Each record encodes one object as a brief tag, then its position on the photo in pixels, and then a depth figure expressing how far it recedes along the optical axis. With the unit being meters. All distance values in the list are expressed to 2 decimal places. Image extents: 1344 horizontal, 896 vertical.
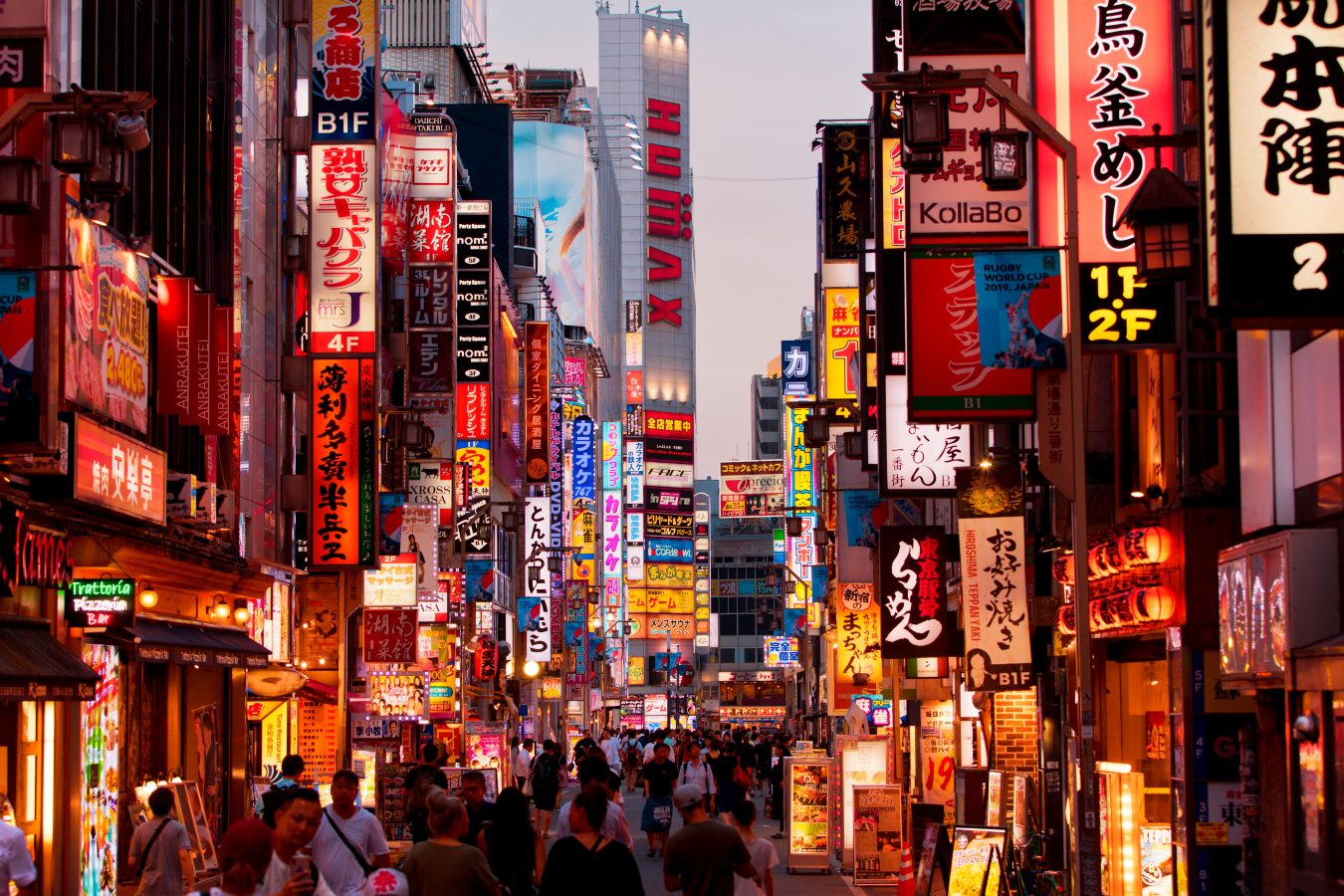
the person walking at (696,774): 31.58
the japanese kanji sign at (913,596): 26.48
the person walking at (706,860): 13.03
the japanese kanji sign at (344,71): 33.16
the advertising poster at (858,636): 35.88
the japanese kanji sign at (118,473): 19.06
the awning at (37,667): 16.75
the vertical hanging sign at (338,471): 32.25
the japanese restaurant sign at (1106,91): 18.05
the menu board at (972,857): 18.58
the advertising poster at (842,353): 43.16
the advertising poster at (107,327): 19.20
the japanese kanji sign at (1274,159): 9.66
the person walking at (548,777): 29.41
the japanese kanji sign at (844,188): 35.84
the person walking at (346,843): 12.76
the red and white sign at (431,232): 41.59
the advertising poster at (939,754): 30.56
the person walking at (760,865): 13.67
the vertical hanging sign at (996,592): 21.98
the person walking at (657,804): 31.23
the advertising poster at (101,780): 21.12
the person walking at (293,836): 10.55
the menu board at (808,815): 28.69
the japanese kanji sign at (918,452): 26.89
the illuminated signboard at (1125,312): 17.81
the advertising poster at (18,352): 16.27
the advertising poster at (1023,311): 17.88
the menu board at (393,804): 30.79
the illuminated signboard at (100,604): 19.91
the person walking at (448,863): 11.38
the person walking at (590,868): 11.75
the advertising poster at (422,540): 38.78
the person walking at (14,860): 12.05
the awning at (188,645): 21.72
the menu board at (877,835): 25.84
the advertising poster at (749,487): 138.88
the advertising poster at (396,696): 37.41
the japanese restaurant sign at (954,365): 18.64
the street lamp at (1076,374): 15.90
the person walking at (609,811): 13.44
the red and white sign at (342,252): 32.50
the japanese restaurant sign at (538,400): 66.69
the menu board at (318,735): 35.88
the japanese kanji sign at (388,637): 37.00
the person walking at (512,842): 15.77
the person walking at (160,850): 16.92
